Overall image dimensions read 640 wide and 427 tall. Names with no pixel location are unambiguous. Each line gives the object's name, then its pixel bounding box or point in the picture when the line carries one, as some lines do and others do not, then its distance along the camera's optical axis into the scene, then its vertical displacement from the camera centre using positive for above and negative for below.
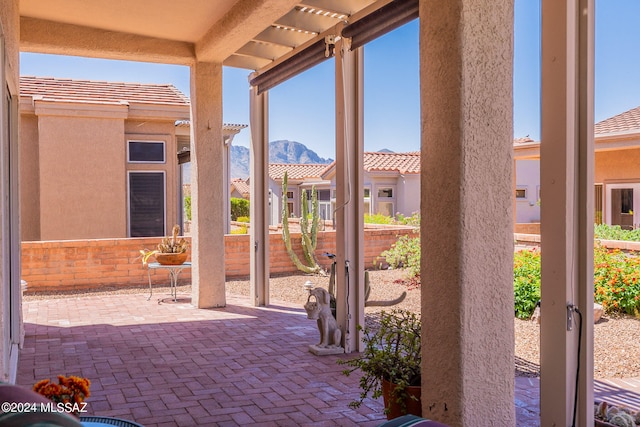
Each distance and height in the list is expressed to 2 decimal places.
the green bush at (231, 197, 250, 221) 27.33 -0.01
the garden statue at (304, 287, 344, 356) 5.49 -1.13
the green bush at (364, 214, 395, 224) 16.69 -0.42
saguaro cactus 11.82 -0.74
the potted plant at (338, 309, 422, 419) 3.36 -1.00
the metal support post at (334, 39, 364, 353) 5.63 +0.16
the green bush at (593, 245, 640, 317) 6.97 -1.01
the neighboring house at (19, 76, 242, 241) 11.62 +1.01
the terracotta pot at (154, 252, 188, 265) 8.40 -0.73
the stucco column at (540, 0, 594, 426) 3.14 +0.03
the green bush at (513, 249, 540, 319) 7.18 -1.05
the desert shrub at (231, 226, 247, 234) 16.95 -0.71
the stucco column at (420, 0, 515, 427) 2.94 -0.04
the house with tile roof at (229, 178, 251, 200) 32.60 +1.26
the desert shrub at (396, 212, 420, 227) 13.52 -0.38
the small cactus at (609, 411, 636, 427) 3.27 -1.22
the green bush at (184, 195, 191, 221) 29.37 +0.02
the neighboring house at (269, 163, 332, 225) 27.36 +0.98
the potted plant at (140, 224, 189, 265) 8.41 -0.64
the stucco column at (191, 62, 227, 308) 7.95 +0.28
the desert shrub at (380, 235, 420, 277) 11.30 -0.94
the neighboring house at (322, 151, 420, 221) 22.25 +0.67
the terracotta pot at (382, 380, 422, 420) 3.32 -1.15
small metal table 8.38 -0.86
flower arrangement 2.29 -0.73
